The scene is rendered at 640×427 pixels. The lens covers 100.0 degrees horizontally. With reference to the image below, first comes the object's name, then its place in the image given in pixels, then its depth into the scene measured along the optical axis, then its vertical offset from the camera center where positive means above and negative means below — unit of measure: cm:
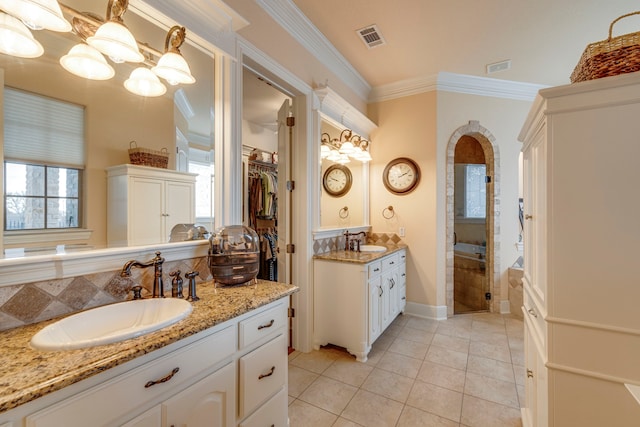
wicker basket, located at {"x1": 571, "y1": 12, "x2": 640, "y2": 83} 103 +62
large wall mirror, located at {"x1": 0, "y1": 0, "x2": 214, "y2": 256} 109 +52
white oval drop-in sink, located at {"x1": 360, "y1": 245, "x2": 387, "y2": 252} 324 -40
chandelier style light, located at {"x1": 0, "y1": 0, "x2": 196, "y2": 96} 96 +71
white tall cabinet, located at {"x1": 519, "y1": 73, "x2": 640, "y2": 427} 99 -14
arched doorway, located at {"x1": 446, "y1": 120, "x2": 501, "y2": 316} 344 +4
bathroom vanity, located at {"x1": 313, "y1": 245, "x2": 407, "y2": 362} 244 -80
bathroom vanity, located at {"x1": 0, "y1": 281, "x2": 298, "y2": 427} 70 -52
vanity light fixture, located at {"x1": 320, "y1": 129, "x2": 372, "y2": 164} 306 +80
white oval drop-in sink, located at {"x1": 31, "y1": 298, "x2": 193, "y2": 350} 87 -42
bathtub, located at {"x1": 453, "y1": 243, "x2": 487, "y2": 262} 400 -56
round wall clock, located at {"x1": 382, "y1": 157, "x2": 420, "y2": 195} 352 +53
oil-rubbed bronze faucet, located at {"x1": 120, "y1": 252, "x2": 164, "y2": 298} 131 -29
